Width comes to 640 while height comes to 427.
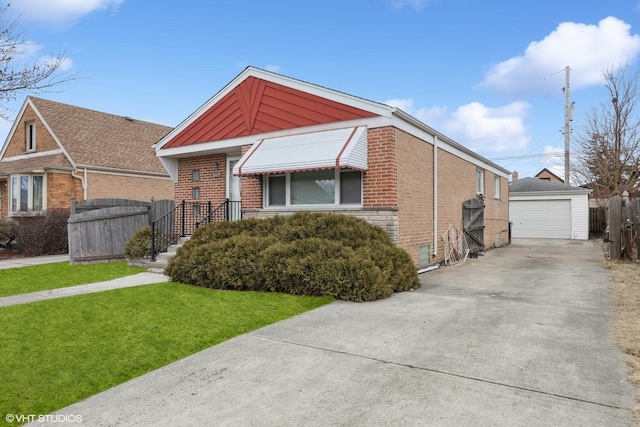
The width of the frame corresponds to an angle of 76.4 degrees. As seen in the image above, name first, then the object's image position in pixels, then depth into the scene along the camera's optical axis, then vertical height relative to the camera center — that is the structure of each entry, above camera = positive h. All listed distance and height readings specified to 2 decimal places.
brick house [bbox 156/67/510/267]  9.28 +1.50
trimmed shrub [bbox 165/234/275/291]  7.64 -0.94
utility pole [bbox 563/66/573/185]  28.52 +6.91
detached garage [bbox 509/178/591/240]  23.23 +0.24
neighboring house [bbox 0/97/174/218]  19.09 +2.82
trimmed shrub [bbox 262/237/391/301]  6.88 -0.96
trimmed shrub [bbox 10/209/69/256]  14.47 -0.57
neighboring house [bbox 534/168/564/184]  49.19 +4.86
